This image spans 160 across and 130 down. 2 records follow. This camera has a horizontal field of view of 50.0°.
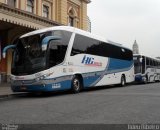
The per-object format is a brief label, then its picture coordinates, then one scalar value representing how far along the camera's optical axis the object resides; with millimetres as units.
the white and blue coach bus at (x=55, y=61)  8077
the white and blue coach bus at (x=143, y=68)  17292
